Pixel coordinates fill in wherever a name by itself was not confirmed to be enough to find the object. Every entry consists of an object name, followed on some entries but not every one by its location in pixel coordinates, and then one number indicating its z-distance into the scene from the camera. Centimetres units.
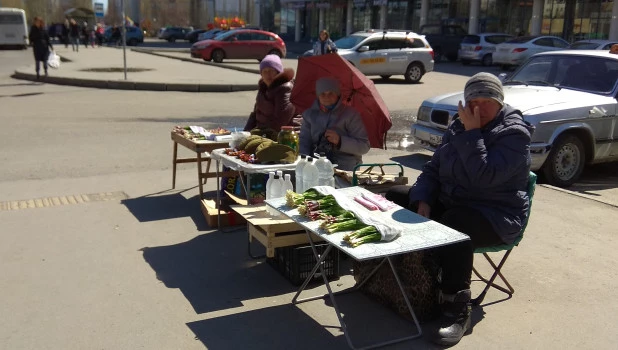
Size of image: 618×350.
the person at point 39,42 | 1934
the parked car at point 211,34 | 4147
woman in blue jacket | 389
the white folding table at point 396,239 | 340
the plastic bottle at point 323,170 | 487
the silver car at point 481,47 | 3275
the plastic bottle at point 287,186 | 490
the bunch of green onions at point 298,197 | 414
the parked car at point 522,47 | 2917
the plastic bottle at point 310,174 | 483
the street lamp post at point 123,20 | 1804
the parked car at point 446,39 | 3703
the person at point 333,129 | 557
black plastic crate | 466
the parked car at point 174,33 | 6191
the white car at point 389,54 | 2212
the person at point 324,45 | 2144
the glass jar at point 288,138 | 561
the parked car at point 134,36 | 5403
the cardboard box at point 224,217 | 596
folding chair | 412
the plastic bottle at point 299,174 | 493
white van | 4216
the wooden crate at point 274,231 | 429
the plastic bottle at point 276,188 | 488
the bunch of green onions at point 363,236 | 348
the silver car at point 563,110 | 790
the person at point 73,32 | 3831
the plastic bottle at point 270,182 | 485
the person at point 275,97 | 670
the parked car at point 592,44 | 2150
